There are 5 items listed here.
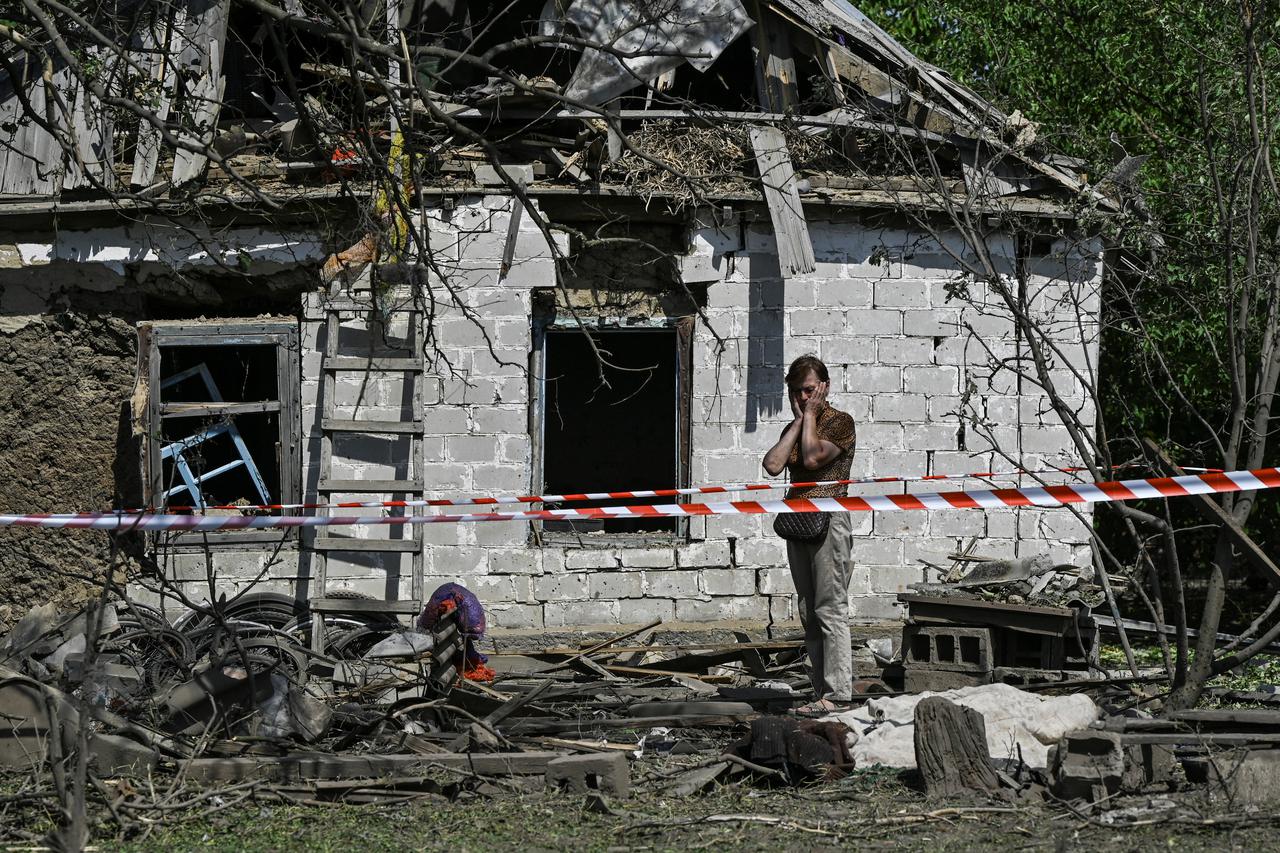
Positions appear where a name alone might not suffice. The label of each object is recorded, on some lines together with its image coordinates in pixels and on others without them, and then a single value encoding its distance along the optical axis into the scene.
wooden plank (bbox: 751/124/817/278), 17.92
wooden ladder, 17.19
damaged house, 18.17
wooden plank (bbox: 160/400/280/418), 18.37
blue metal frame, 18.50
